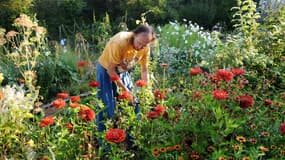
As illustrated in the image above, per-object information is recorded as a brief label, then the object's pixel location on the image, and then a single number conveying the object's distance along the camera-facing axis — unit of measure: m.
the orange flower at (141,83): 3.02
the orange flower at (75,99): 2.82
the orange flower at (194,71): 2.87
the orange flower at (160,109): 2.66
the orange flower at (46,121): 2.61
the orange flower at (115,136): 2.40
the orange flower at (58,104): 2.69
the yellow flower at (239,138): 2.45
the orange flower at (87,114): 2.64
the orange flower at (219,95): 2.48
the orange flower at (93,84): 2.96
